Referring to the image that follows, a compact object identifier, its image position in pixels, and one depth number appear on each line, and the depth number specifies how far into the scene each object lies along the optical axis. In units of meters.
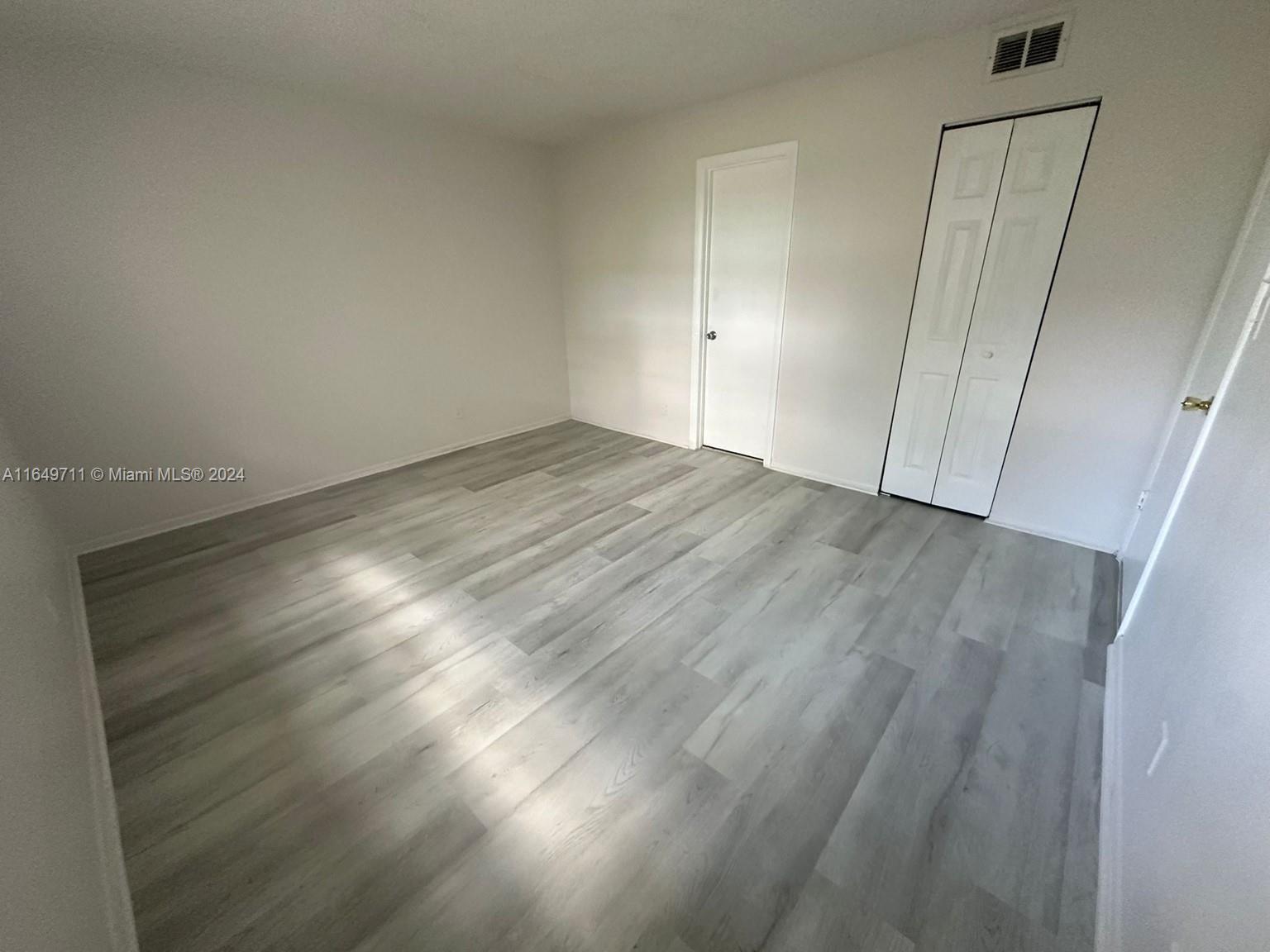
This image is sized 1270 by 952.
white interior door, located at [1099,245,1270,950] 0.81
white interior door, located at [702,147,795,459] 3.35
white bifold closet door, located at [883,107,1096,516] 2.41
